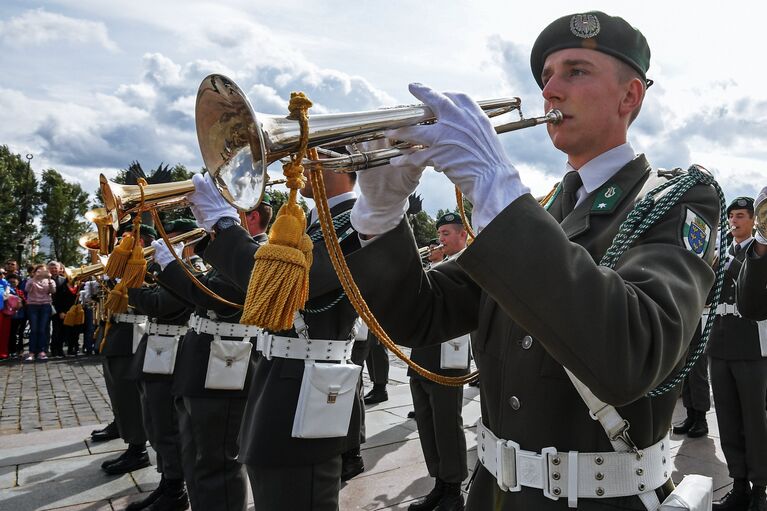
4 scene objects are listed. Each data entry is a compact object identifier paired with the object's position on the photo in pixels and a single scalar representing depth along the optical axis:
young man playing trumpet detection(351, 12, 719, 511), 1.25
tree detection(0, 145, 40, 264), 35.28
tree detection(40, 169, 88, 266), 46.78
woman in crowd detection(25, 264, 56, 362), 12.65
